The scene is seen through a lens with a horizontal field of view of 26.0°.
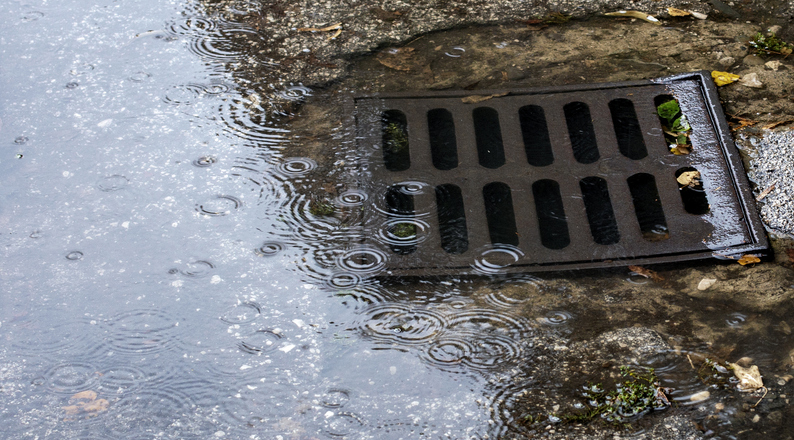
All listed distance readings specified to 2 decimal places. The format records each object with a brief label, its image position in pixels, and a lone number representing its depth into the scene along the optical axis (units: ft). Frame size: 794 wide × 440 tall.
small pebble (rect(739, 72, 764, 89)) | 6.88
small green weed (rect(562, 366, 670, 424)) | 6.03
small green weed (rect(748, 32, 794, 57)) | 7.00
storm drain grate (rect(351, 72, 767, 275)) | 6.46
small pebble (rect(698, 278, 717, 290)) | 6.34
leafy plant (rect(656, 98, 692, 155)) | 6.73
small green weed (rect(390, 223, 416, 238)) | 6.51
